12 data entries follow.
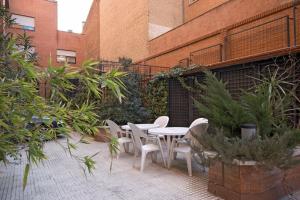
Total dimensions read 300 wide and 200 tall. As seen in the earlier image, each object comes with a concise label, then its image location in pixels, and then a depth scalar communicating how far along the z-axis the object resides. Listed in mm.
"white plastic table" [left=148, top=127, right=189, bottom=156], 4265
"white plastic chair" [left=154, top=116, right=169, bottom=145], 5969
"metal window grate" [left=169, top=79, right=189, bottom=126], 7234
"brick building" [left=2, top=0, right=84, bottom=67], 17094
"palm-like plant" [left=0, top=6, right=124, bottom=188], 1369
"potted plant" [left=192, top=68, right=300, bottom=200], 2518
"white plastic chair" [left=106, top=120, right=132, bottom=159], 5186
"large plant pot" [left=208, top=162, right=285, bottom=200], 2740
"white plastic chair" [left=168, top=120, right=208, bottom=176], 3557
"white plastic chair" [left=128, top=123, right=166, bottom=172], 4245
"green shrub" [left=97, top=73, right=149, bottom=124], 7887
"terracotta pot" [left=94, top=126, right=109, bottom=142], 7491
